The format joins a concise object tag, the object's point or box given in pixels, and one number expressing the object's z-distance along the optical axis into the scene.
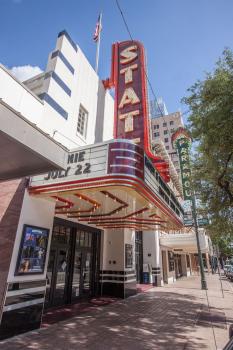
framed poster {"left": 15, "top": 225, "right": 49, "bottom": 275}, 6.58
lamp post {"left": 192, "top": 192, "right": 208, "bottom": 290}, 15.41
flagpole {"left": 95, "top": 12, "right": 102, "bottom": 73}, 13.13
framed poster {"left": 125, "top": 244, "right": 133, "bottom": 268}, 13.05
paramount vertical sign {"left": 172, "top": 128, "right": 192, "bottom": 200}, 14.89
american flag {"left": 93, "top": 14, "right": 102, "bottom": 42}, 14.03
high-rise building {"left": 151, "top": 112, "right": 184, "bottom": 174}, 69.59
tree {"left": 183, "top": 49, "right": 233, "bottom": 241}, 7.78
